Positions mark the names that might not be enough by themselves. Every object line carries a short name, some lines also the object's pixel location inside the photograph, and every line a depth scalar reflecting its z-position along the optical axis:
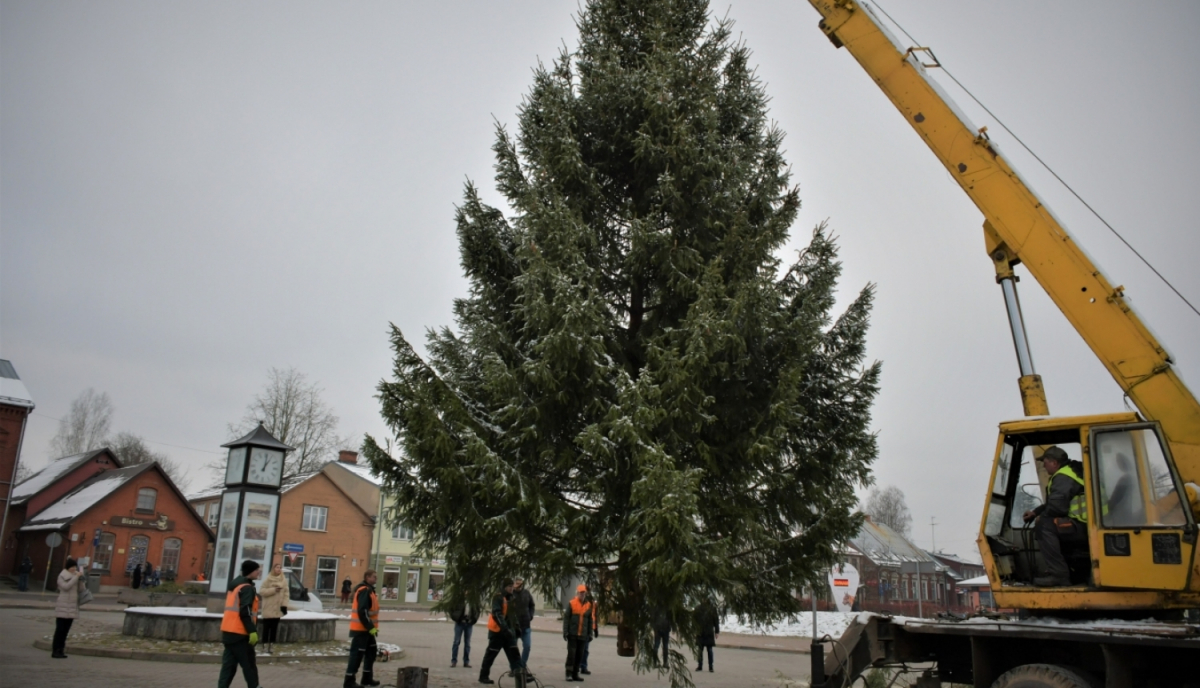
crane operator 6.94
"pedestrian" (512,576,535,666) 14.16
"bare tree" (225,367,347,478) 47.09
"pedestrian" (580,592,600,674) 14.50
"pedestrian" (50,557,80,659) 12.31
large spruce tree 9.54
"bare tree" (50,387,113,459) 65.44
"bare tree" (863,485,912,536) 105.88
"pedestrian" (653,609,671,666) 9.62
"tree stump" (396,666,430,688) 9.60
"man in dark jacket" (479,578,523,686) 11.41
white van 24.31
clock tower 16.86
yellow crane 6.35
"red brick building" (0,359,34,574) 39.28
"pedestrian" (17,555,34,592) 36.44
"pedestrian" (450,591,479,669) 14.88
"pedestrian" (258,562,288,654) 13.94
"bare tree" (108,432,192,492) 71.50
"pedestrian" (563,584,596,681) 13.82
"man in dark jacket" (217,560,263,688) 8.57
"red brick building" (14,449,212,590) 39.94
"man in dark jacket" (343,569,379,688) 10.46
